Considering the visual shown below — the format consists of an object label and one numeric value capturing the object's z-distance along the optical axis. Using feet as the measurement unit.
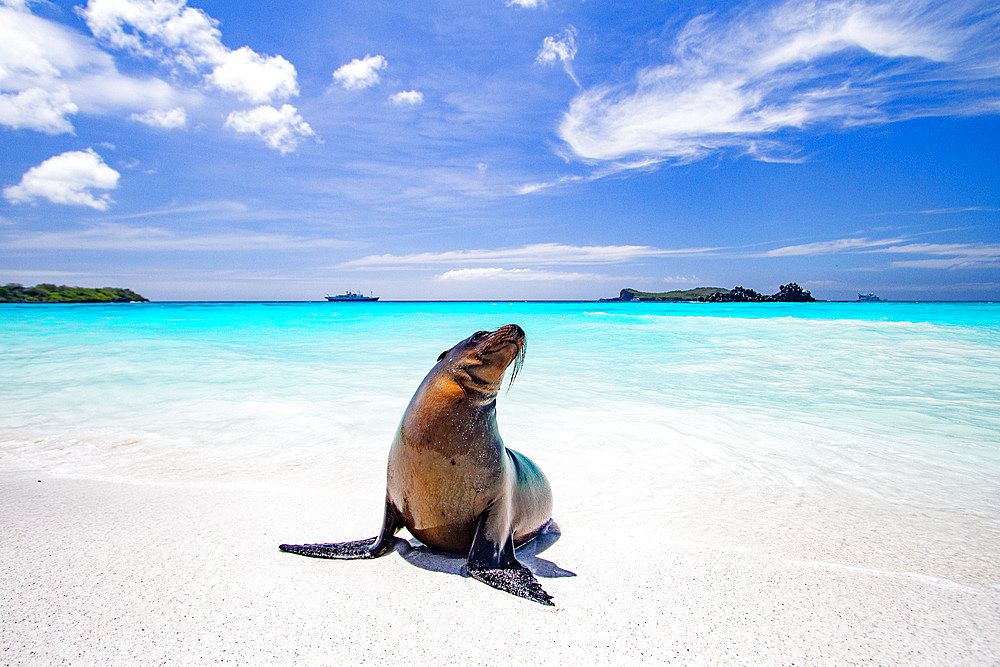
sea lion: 7.17
